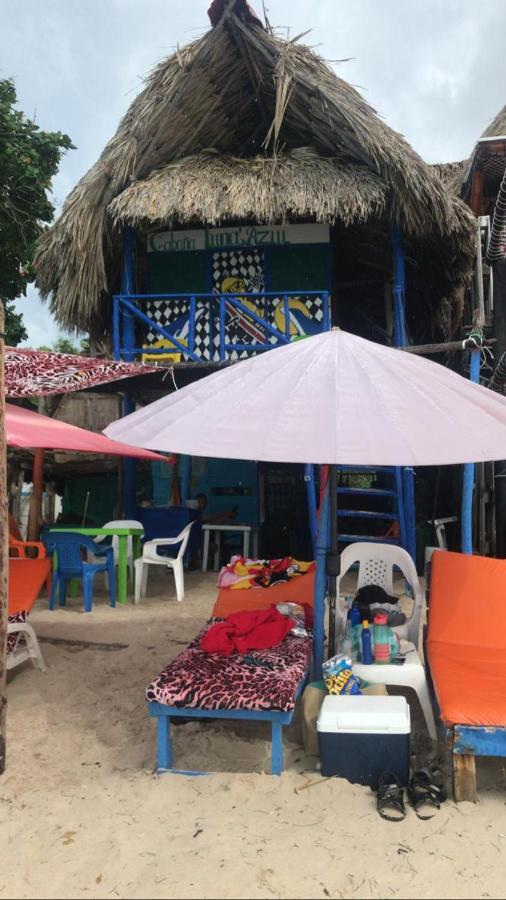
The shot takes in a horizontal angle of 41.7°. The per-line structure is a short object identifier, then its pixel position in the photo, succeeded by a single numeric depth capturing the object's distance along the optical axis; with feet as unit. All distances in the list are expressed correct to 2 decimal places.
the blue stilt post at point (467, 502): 17.85
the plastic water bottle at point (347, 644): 11.28
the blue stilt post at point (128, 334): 23.67
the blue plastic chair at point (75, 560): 18.85
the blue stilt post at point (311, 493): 21.26
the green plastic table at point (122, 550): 19.95
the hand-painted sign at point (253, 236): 26.53
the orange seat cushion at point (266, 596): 13.82
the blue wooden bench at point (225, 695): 8.92
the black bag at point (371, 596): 12.87
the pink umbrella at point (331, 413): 7.58
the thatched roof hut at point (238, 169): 22.25
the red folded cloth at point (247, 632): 10.96
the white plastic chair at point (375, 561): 13.19
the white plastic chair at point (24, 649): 13.06
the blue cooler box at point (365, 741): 8.56
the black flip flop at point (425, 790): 8.24
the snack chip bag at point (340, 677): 9.77
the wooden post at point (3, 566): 9.43
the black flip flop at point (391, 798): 7.98
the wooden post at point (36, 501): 22.30
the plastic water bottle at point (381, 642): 10.70
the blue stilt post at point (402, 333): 21.40
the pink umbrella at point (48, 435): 12.28
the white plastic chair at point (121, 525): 20.93
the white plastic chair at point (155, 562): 20.36
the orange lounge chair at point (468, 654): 8.41
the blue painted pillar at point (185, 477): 27.25
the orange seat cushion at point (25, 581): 13.76
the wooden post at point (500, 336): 23.68
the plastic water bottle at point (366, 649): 10.64
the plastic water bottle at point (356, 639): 10.95
